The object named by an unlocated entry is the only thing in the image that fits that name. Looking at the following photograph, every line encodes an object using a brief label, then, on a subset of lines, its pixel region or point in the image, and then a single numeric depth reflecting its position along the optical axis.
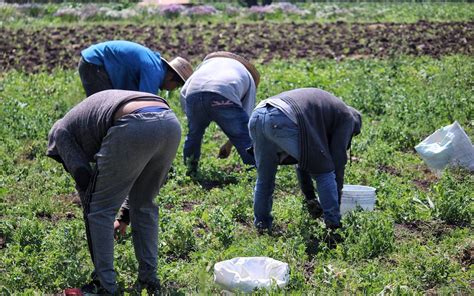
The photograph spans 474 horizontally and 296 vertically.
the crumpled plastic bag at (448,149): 17.28
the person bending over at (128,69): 15.08
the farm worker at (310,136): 12.87
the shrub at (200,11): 58.39
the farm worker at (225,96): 16.67
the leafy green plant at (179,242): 13.23
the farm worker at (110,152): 10.52
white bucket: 14.62
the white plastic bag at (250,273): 10.76
